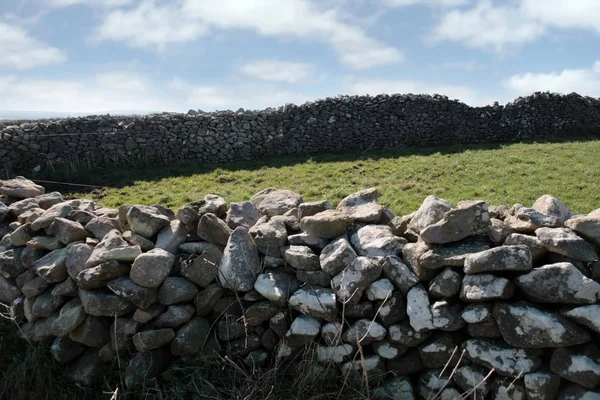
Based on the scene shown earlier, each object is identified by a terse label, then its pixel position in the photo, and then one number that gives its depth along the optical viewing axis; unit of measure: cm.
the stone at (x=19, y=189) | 589
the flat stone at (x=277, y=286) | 383
